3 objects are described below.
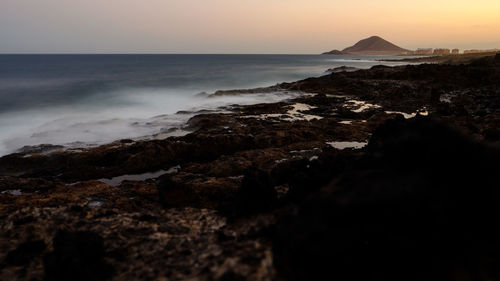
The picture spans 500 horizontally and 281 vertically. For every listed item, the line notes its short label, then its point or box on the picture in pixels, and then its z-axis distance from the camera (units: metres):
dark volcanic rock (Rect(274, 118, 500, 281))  3.25
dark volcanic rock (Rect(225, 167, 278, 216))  5.72
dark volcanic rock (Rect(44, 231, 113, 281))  4.05
